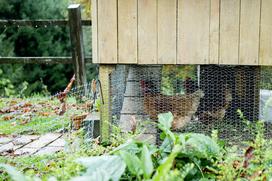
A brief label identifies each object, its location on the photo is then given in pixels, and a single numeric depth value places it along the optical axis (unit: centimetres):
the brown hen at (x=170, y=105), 297
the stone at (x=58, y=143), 350
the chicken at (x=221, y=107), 292
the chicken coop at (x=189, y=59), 281
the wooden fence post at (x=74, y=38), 489
